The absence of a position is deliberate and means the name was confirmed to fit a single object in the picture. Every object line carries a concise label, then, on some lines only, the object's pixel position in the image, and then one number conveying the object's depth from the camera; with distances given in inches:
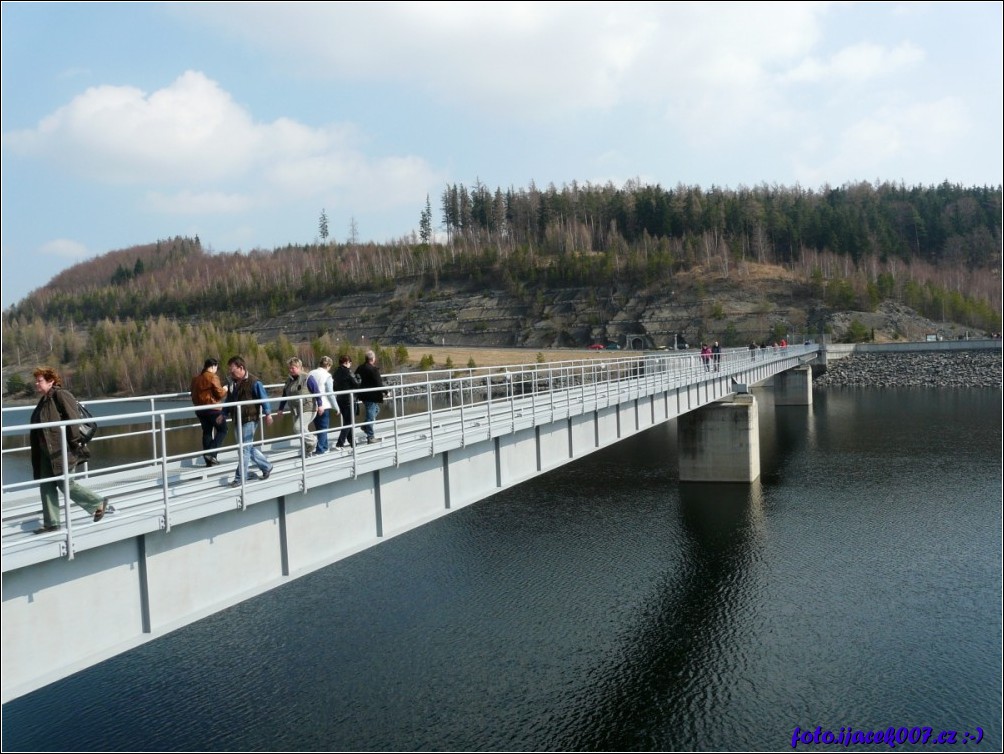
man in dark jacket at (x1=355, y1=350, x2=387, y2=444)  590.2
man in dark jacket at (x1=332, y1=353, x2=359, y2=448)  597.9
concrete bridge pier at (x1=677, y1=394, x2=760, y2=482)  1555.1
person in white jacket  524.9
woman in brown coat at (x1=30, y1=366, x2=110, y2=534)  326.6
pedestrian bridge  320.5
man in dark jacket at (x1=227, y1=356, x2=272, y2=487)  436.1
